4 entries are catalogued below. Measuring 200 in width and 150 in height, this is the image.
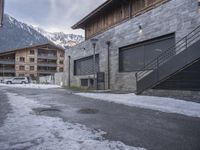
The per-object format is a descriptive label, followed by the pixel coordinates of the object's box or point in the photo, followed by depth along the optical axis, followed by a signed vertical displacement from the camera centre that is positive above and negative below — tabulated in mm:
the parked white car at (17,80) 38481 +145
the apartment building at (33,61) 49152 +6596
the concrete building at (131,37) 9045 +3274
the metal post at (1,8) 9811 +5065
